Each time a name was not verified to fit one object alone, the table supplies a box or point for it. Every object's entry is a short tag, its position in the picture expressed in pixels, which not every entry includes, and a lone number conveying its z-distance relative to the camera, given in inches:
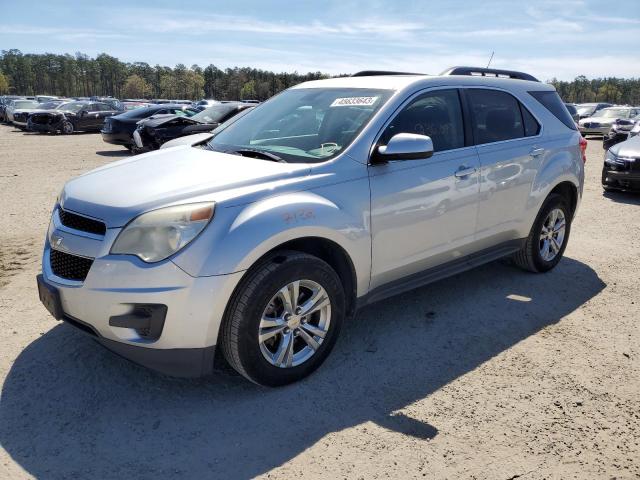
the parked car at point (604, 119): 920.9
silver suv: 106.9
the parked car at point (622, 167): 353.4
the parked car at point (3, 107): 1315.5
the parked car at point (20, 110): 1080.2
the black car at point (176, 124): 530.3
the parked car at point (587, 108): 1167.4
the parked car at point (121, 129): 630.5
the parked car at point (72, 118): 960.9
